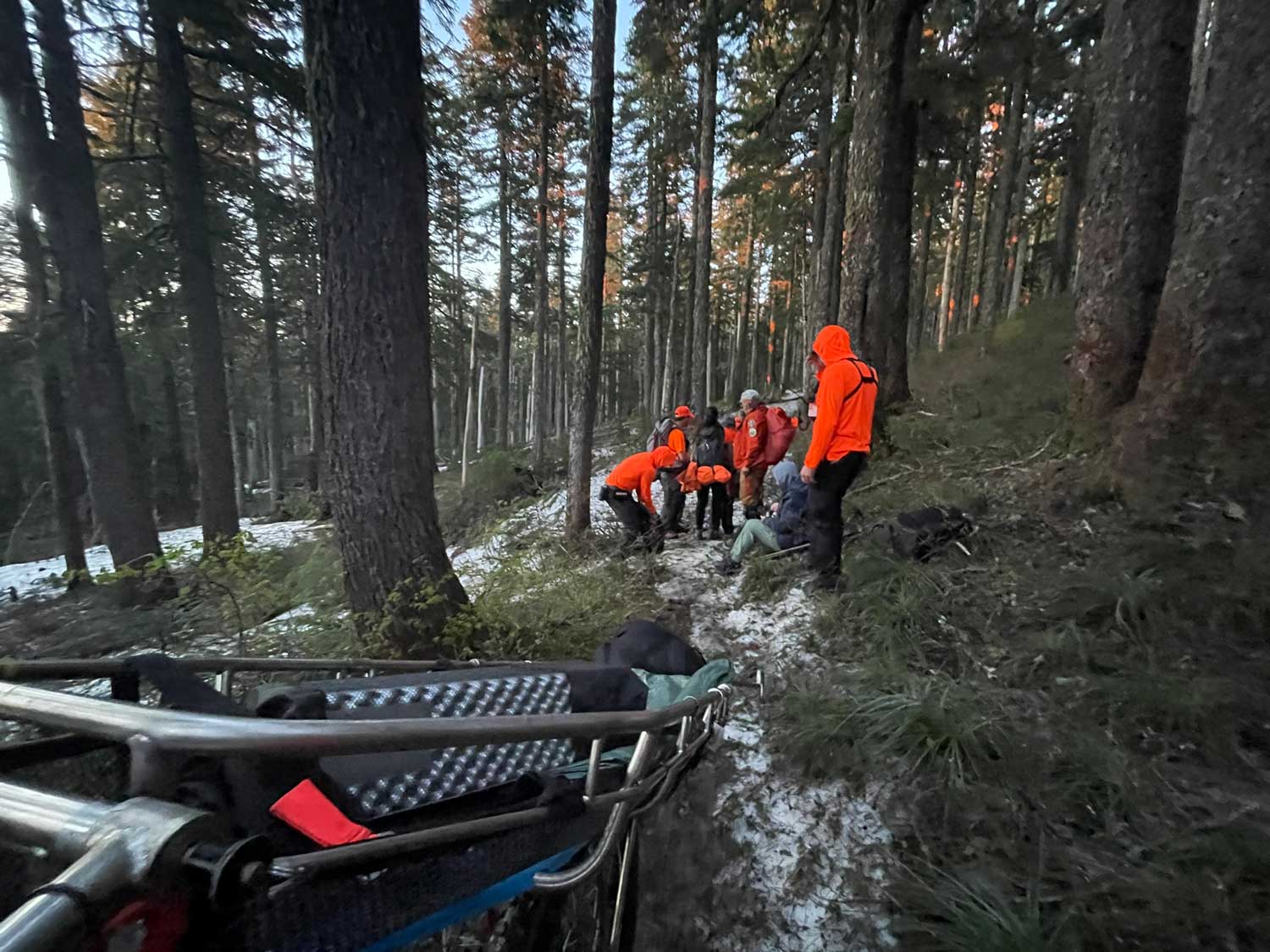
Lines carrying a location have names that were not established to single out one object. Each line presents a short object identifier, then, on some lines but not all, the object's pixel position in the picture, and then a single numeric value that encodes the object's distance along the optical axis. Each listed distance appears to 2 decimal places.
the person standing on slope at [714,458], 7.74
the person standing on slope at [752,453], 8.19
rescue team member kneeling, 7.09
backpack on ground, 4.68
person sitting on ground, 5.83
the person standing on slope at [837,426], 4.65
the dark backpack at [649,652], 2.95
